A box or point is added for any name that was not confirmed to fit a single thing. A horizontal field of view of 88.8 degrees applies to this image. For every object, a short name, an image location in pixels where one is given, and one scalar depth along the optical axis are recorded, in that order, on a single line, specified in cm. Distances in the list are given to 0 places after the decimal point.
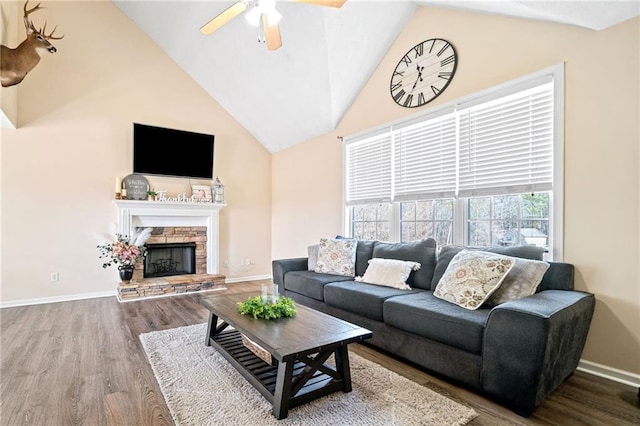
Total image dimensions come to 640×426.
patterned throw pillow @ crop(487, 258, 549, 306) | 235
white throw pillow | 314
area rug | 183
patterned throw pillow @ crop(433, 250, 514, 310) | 236
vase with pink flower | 472
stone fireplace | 493
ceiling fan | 242
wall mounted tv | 521
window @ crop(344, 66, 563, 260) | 273
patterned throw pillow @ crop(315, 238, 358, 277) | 383
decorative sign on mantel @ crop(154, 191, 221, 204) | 529
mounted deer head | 331
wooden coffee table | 183
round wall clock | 341
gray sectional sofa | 182
